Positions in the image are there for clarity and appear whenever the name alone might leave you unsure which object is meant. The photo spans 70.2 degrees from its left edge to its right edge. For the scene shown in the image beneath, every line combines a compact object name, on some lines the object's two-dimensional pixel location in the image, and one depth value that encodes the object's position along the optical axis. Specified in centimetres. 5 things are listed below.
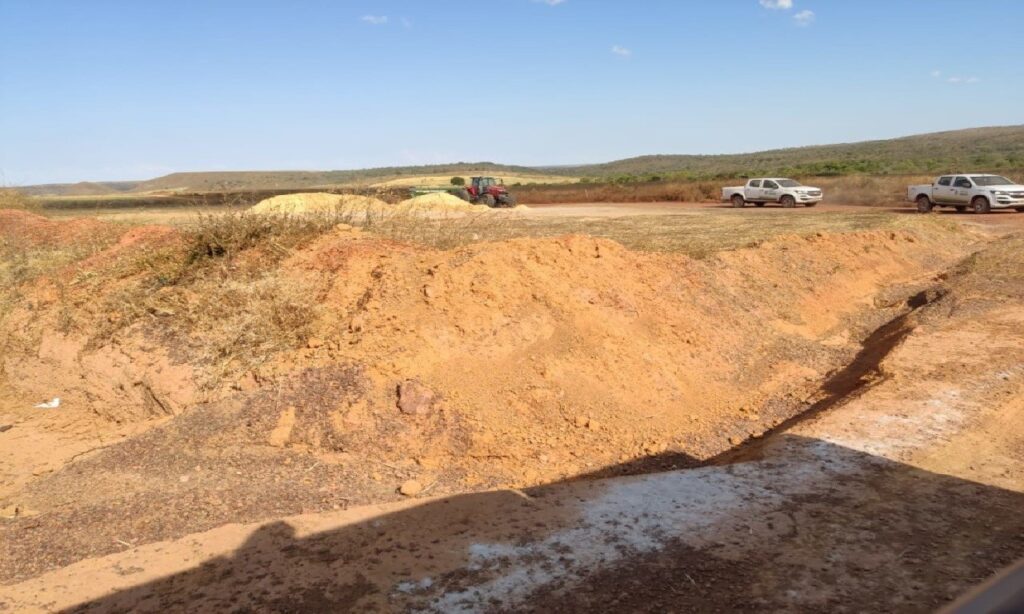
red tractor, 3634
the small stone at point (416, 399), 622
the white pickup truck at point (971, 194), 2514
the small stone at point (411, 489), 518
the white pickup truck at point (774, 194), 3265
